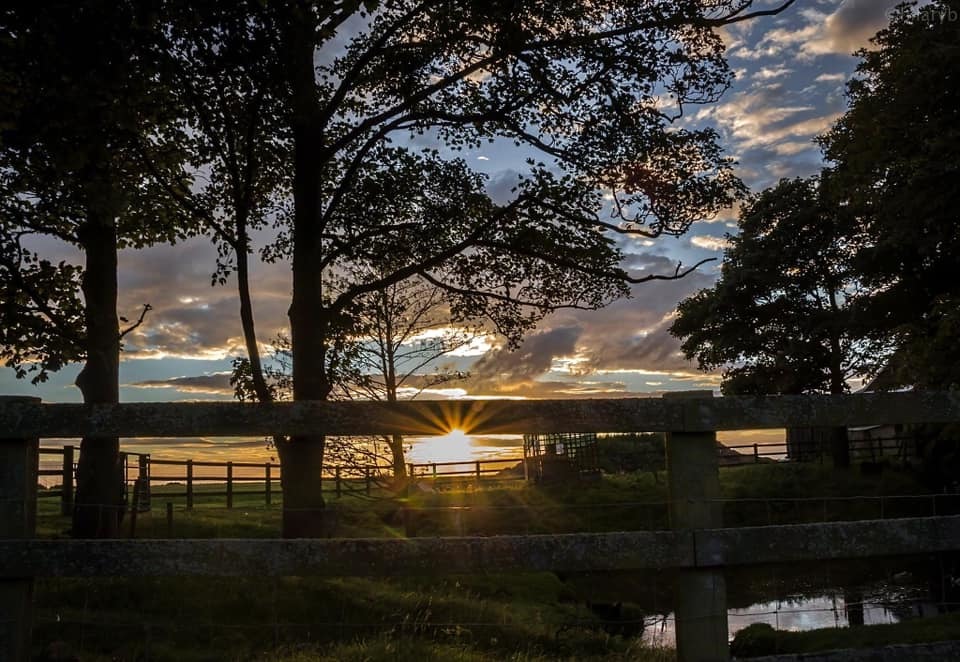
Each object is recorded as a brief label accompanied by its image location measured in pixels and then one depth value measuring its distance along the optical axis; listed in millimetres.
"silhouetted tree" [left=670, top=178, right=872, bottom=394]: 36438
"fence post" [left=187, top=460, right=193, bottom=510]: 25859
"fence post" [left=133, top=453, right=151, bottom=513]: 22078
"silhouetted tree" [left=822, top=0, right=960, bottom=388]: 21094
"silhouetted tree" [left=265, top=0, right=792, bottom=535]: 14727
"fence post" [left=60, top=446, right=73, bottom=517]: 23156
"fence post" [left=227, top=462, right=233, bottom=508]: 27591
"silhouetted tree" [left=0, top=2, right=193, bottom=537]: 12016
